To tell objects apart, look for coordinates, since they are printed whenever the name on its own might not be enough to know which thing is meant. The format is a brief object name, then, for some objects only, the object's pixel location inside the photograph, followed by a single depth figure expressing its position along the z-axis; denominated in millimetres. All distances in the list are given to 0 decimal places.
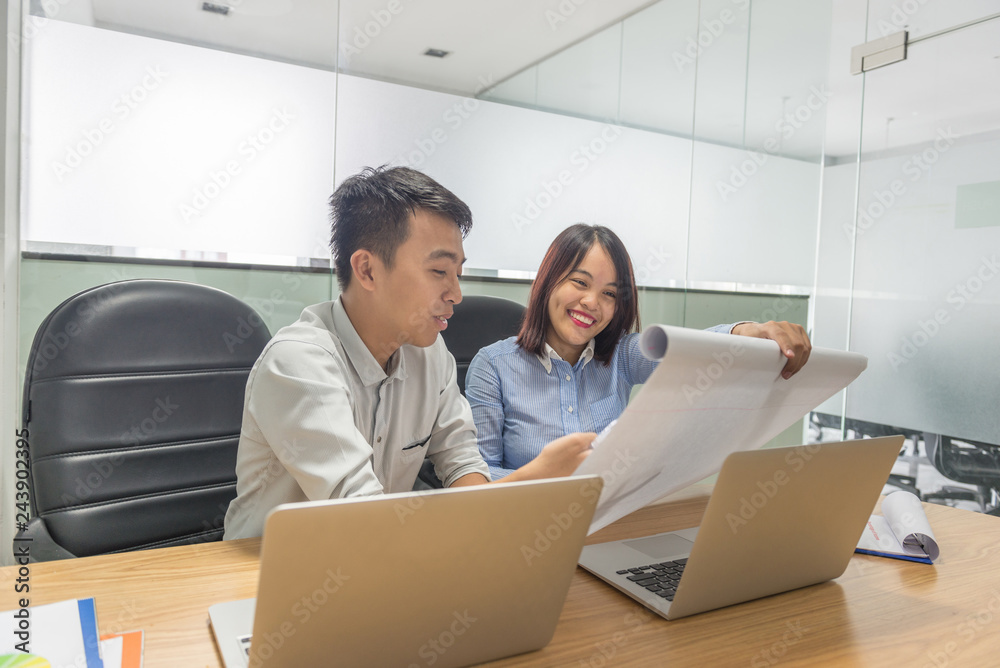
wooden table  606
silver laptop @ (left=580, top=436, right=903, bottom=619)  654
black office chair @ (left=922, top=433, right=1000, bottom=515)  2121
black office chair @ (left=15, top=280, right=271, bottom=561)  1069
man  891
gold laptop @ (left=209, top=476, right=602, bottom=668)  450
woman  1603
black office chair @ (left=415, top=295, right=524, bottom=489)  1729
